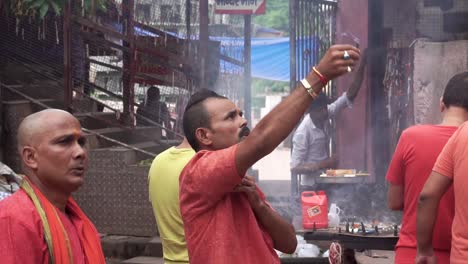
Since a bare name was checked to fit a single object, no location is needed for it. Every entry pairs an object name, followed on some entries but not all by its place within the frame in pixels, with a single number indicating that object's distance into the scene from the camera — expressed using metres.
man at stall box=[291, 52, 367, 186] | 8.90
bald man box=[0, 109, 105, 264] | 2.76
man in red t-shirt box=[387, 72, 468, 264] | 4.46
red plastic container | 6.61
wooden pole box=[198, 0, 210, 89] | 10.75
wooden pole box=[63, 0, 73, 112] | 10.35
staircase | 9.51
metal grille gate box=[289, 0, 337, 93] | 10.94
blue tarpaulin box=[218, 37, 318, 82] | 19.96
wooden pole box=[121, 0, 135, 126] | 10.88
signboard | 11.74
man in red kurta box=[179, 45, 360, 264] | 2.79
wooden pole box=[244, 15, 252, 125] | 12.16
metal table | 6.07
